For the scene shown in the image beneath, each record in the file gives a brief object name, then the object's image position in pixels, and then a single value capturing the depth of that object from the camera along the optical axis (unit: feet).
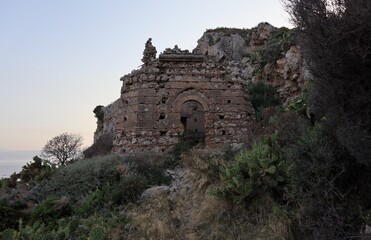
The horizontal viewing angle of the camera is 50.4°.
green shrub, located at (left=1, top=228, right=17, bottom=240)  22.38
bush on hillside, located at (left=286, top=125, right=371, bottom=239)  20.99
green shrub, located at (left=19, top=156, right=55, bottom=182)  43.26
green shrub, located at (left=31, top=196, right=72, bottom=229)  32.07
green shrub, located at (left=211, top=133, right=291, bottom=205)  26.68
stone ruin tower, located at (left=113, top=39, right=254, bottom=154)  47.67
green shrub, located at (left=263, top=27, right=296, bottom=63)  74.54
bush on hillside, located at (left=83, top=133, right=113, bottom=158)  70.38
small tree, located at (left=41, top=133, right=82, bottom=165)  98.70
